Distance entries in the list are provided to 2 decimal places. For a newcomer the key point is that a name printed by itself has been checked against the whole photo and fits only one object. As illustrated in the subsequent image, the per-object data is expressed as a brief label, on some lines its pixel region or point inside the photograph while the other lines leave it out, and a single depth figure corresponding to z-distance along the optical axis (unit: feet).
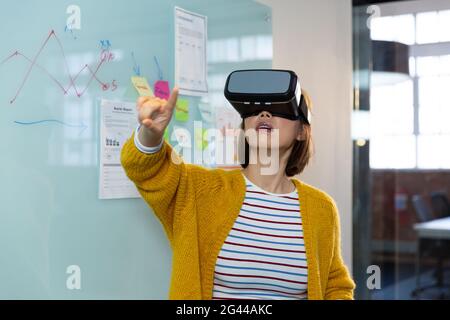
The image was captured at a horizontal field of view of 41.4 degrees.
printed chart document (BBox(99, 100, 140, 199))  5.14
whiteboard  4.40
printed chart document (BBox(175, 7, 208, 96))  5.98
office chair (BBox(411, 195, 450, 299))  11.18
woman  4.40
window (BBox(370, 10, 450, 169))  10.23
